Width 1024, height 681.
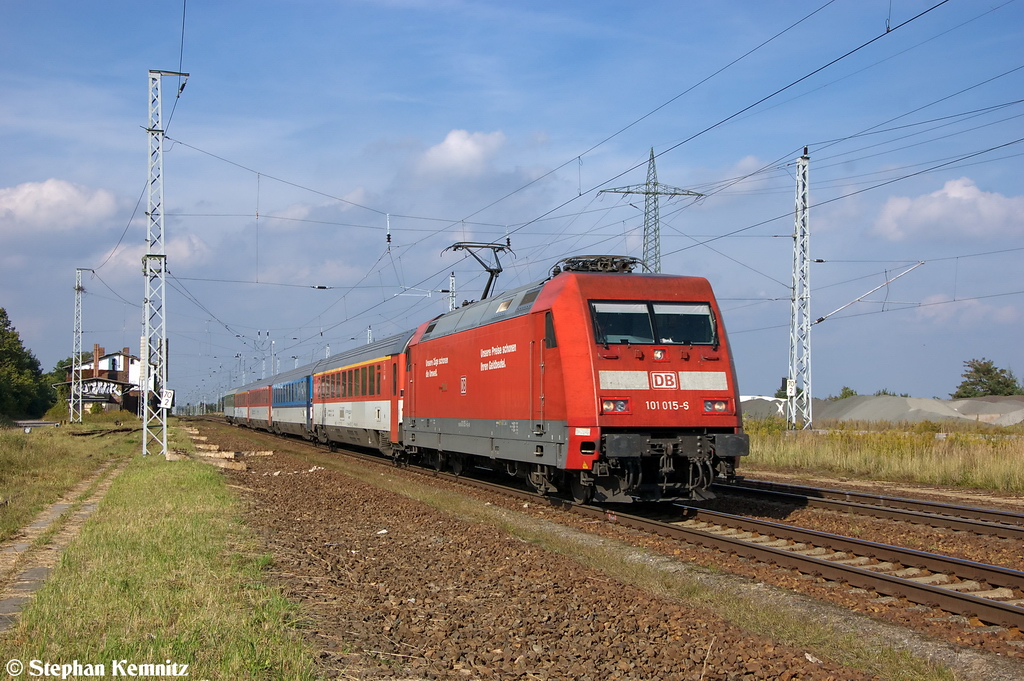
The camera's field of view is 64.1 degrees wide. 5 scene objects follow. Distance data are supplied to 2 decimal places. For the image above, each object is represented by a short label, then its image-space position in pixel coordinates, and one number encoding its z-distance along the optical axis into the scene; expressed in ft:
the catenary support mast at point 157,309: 77.05
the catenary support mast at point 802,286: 94.79
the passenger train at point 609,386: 38.63
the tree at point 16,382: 220.84
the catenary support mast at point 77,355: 156.04
